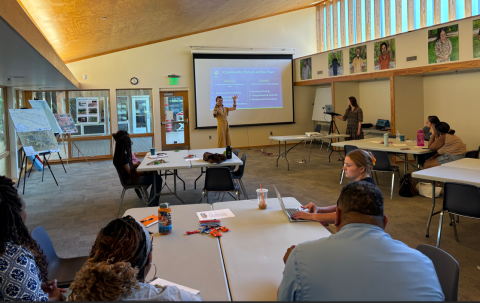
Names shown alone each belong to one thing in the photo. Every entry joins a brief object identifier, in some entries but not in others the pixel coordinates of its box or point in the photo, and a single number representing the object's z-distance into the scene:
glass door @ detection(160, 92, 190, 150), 11.31
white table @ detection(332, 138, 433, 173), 5.47
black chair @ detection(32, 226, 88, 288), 2.24
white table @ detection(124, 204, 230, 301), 1.63
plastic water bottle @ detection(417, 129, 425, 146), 5.87
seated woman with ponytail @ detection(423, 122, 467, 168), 5.09
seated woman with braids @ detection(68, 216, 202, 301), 1.15
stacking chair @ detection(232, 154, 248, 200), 5.16
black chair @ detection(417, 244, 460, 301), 1.62
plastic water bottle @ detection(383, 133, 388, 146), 6.02
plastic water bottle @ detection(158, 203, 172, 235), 2.25
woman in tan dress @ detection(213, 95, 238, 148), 9.55
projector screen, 11.36
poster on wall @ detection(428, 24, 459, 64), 6.80
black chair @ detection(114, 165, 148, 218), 4.80
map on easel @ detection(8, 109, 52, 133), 6.82
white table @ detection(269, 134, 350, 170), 7.83
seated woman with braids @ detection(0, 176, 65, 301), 1.33
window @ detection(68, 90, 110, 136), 10.45
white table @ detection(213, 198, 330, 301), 1.60
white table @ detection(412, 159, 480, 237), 3.40
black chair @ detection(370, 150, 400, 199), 5.53
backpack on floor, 5.45
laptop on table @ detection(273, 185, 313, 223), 2.42
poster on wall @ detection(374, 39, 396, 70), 8.27
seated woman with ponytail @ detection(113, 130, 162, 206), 4.69
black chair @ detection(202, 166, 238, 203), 4.52
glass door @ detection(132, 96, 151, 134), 11.05
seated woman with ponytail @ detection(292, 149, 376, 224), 2.63
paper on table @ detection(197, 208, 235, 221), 2.55
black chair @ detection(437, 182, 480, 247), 3.13
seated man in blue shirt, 1.17
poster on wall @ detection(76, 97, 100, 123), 10.48
